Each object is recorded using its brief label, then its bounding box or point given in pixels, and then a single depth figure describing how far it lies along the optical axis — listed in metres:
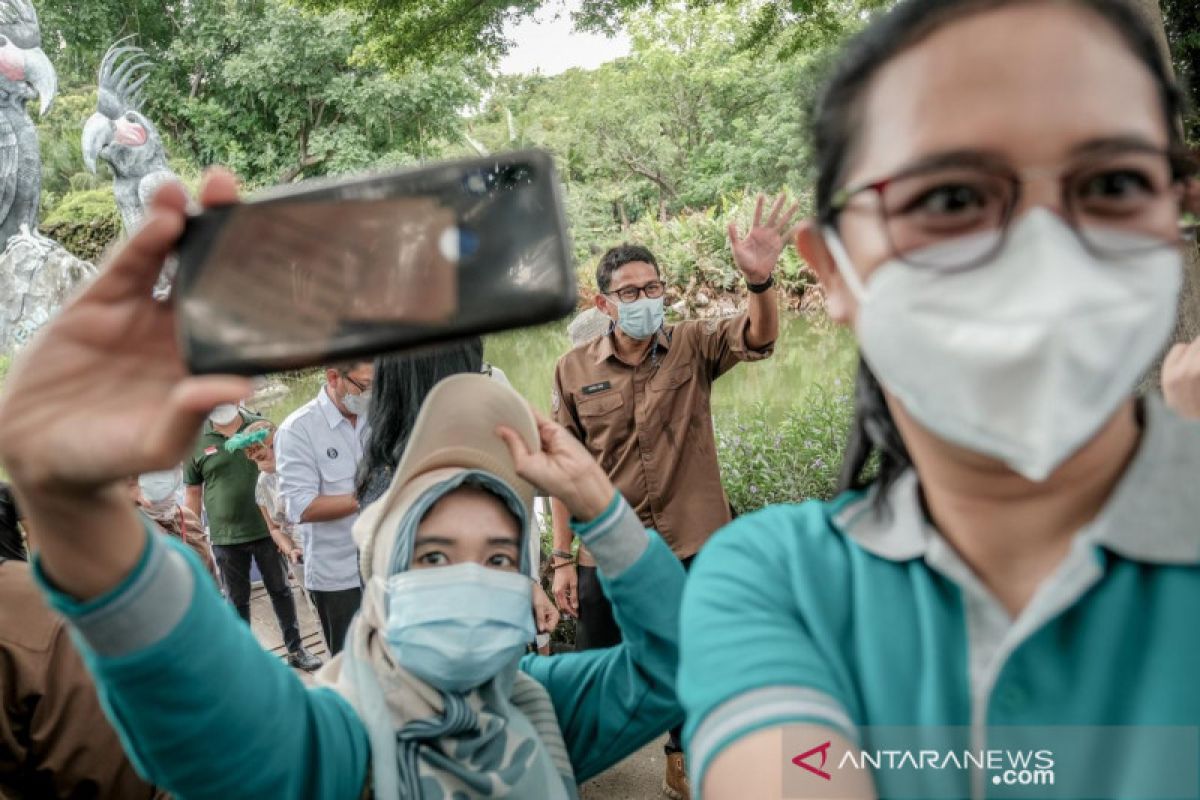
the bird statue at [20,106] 11.66
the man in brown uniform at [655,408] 3.17
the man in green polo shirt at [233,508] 4.41
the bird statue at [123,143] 12.59
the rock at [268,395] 12.38
